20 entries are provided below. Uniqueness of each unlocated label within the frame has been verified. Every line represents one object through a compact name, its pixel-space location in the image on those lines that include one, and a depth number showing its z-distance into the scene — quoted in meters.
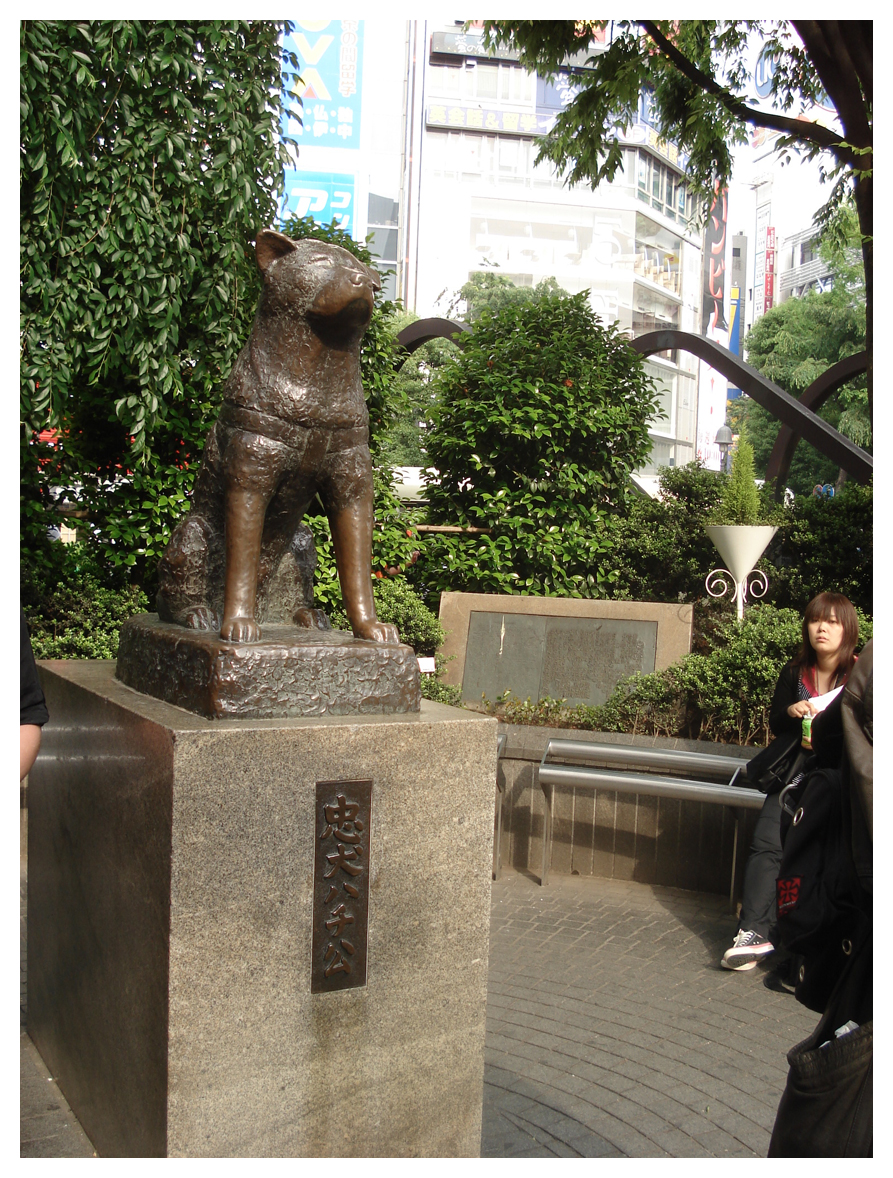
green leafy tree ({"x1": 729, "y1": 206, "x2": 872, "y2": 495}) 30.16
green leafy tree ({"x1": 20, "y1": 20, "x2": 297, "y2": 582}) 5.11
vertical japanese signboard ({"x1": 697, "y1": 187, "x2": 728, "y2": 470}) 60.66
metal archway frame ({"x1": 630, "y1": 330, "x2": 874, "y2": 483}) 11.50
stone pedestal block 2.36
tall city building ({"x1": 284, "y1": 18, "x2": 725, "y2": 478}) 53.81
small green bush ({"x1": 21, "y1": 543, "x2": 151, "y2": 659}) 6.55
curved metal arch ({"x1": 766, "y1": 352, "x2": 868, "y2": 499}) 13.77
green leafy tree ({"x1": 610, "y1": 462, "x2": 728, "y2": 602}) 9.26
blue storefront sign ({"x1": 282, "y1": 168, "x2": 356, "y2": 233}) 42.62
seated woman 4.48
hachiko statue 2.73
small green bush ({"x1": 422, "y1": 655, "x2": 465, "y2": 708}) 6.91
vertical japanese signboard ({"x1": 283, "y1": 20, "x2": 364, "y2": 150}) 40.66
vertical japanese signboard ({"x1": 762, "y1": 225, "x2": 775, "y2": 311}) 61.26
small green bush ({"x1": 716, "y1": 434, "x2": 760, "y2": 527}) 9.04
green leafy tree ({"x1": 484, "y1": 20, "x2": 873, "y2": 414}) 8.27
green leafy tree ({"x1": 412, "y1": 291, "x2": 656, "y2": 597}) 8.87
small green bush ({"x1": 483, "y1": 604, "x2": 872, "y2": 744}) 6.27
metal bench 5.08
